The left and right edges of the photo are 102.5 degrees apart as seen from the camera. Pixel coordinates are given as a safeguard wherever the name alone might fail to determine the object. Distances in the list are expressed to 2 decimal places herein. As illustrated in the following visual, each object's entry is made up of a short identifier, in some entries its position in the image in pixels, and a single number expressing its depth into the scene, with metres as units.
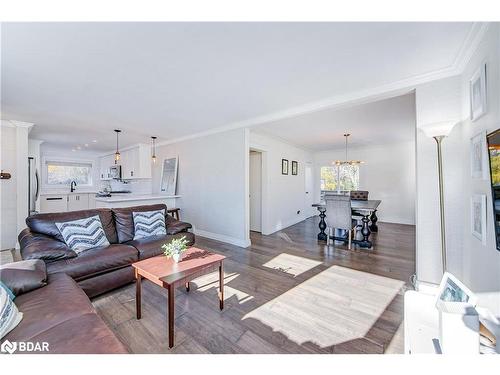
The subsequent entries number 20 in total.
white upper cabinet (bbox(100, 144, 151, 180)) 6.11
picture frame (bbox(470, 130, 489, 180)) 1.50
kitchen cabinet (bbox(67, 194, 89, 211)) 6.50
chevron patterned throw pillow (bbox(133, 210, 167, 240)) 2.95
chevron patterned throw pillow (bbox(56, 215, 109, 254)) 2.32
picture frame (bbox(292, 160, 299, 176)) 6.20
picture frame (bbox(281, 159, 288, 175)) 5.62
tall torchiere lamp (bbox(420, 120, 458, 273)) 1.94
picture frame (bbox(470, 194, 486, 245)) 1.54
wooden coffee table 1.57
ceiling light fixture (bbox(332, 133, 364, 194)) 5.16
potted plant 1.97
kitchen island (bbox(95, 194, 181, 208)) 4.11
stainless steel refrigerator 4.67
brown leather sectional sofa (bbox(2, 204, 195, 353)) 1.09
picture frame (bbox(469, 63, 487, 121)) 1.55
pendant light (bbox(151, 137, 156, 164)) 5.85
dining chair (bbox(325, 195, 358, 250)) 3.75
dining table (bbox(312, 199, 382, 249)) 3.90
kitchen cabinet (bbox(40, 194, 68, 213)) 6.00
